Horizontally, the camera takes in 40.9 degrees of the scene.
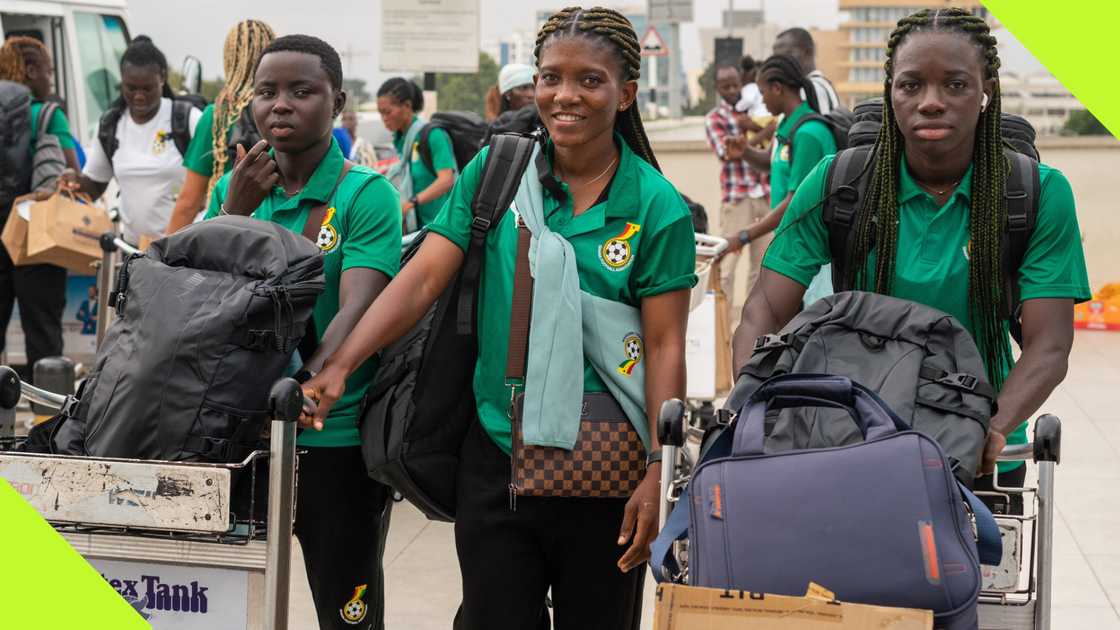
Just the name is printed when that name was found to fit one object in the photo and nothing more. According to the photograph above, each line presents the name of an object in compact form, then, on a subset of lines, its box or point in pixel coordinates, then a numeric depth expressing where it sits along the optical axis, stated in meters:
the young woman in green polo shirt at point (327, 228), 3.77
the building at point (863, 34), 132.12
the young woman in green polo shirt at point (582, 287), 3.42
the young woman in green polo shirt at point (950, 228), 3.17
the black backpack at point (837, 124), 7.68
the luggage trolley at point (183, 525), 3.05
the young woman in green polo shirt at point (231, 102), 6.73
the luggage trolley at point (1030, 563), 2.83
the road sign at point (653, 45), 18.33
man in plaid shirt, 12.79
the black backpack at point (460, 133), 9.64
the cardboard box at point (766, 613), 2.45
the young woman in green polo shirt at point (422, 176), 9.38
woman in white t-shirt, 7.95
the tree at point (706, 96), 36.34
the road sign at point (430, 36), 13.30
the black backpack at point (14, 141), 8.84
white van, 14.41
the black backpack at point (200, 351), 3.18
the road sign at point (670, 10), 24.48
